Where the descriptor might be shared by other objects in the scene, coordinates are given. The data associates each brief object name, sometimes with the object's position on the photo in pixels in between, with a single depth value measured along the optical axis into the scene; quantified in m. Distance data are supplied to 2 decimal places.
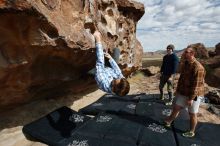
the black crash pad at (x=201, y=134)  3.00
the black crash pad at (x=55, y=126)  3.09
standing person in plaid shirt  3.03
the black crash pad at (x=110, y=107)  3.95
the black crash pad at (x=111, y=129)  3.04
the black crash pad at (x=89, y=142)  2.90
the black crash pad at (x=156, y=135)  2.94
